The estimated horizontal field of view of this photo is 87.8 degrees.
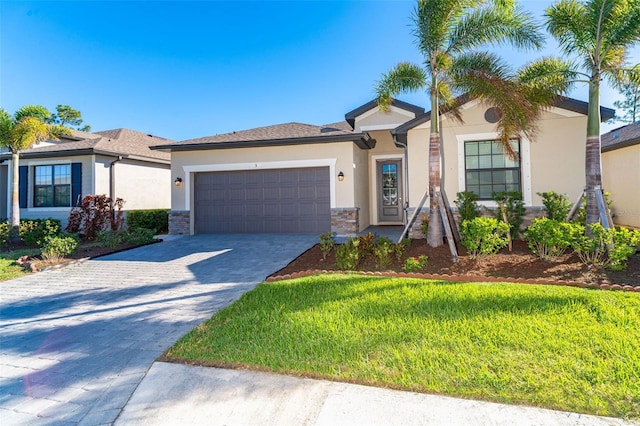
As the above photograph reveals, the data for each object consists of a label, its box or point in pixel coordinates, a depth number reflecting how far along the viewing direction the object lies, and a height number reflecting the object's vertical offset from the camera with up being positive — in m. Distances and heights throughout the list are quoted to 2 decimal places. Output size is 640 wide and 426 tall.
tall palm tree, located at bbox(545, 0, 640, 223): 6.48 +3.59
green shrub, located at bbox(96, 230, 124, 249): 10.07 -0.56
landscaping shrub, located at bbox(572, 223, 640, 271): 5.54 -0.56
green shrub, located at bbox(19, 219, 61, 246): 10.84 -0.30
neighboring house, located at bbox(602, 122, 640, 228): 11.02 +1.44
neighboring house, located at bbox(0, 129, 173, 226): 13.38 +1.94
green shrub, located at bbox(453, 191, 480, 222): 8.40 +0.25
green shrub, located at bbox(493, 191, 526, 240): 8.09 +0.15
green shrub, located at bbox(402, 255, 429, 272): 6.29 -0.91
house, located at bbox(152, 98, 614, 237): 9.05 +1.61
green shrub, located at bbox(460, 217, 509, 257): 6.34 -0.39
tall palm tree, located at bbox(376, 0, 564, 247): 7.21 +3.51
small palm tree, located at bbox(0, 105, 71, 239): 11.23 +3.06
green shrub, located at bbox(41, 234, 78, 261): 8.43 -0.70
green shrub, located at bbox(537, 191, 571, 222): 7.78 +0.21
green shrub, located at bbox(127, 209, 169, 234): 13.99 +0.03
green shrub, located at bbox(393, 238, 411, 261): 7.09 -0.69
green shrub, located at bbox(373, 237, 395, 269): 6.69 -0.72
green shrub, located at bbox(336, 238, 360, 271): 6.59 -0.81
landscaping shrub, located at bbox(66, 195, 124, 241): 11.16 +0.12
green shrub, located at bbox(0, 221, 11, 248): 10.98 -0.41
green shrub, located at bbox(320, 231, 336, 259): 7.54 -0.60
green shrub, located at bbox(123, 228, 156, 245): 10.68 -0.55
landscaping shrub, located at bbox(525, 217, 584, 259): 6.00 -0.40
